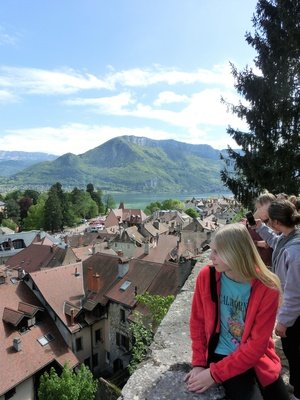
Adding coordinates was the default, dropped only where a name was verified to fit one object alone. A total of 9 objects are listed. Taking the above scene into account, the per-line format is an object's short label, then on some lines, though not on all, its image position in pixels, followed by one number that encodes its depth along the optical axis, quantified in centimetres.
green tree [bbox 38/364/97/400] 1441
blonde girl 245
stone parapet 246
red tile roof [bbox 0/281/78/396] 1587
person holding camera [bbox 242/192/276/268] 429
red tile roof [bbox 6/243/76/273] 3259
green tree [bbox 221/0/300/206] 1312
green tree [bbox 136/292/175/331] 1186
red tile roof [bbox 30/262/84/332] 2059
